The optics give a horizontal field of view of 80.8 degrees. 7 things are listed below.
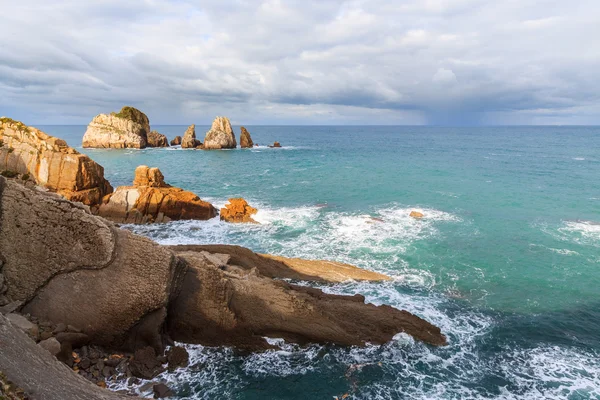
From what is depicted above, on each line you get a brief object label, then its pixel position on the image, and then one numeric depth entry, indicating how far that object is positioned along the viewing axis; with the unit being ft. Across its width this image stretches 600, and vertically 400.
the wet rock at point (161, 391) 42.39
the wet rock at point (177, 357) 48.01
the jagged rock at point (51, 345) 39.40
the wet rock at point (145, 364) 45.29
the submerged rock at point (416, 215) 119.82
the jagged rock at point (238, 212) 115.96
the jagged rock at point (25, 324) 40.12
